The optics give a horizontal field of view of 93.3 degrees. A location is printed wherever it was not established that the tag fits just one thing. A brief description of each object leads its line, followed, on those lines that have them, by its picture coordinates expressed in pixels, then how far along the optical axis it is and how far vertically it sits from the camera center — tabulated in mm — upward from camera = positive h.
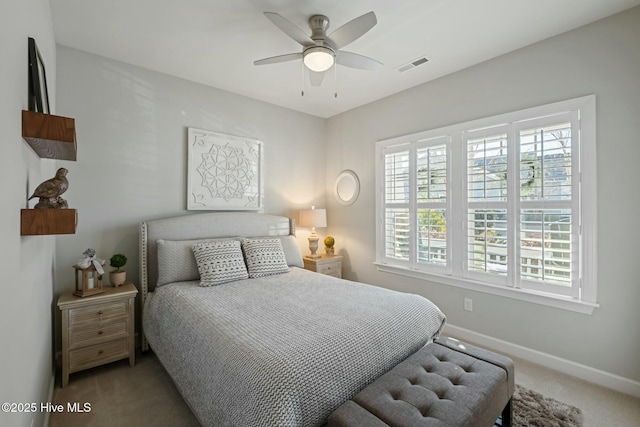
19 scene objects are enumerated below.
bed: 1335 -676
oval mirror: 4188 +358
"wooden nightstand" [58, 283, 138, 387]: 2303 -943
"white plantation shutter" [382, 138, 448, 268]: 3270 +115
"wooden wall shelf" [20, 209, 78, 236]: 1230 -41
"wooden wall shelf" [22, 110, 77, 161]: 1235 +340
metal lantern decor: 2430 -515
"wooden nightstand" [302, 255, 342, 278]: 3926 -691
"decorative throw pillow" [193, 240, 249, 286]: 2697 -468
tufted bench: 1258 -845
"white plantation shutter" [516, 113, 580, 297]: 2430 +75
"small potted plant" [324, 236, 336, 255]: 4281 -450
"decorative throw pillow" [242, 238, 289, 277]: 2994 -462
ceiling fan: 1983 +1217
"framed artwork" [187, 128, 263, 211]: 3326 +471
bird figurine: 1340 +87
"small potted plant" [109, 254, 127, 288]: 2682 -537
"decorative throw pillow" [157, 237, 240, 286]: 2746 -466
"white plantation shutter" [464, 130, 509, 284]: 2803 +97
